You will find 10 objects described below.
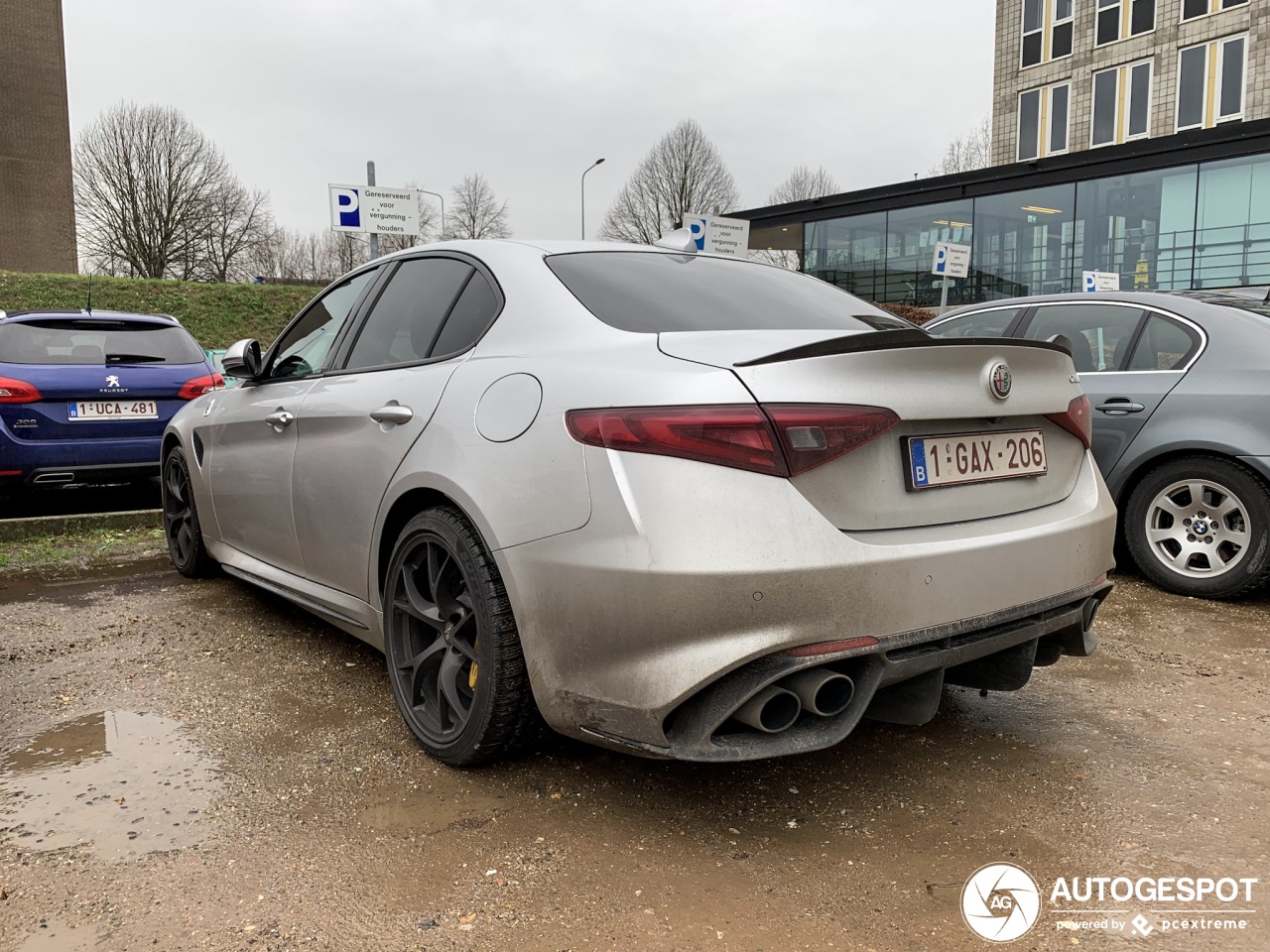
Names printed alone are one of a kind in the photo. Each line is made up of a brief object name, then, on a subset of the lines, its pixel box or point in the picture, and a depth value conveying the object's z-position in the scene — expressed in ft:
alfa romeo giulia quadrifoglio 6.76
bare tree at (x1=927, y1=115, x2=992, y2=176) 156.46
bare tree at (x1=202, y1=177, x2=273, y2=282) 126.93
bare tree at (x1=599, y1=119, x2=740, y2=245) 165.99
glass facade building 66.33
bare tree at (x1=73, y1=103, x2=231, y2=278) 120.57
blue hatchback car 19.94
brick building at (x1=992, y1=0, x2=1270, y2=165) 88.28
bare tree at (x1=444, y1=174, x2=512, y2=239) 180.14
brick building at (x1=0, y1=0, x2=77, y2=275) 120.78
